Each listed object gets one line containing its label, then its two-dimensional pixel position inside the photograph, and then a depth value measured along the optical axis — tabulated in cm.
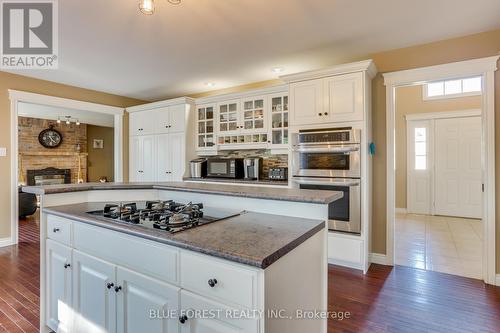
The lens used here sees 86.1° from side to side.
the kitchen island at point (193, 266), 103
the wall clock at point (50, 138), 771
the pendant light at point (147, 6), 181
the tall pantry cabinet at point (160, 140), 464
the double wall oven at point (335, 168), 299
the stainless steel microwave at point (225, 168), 418
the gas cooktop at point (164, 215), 140
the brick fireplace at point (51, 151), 735
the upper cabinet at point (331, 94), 297
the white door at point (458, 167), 571
